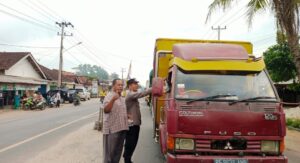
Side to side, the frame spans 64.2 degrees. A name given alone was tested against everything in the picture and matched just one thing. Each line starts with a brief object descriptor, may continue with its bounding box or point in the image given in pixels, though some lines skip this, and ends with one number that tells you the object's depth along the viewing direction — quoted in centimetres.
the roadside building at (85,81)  4870
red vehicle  355
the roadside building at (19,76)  2031
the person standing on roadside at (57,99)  2166
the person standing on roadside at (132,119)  475
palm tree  701
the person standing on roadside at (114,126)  398
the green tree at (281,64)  1909
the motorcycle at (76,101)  2326
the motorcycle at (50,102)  2127
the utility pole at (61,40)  2684
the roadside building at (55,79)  2959
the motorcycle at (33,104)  1865
